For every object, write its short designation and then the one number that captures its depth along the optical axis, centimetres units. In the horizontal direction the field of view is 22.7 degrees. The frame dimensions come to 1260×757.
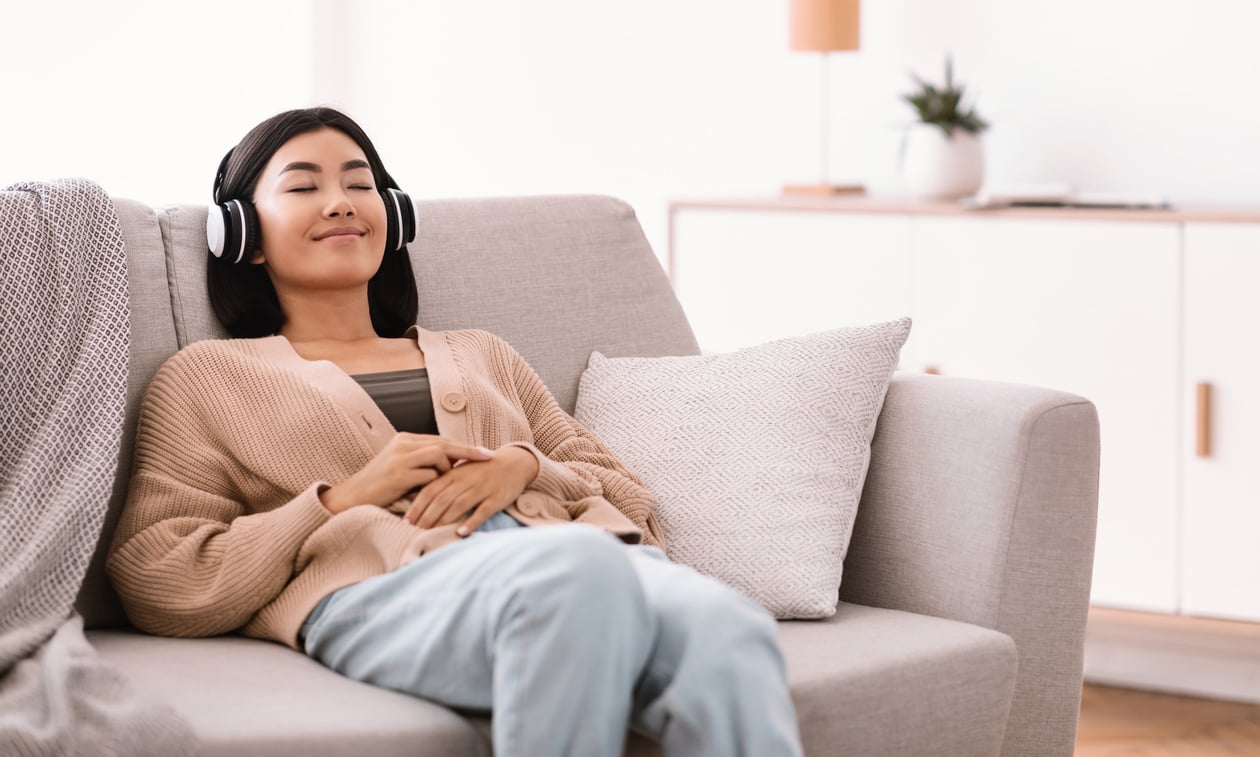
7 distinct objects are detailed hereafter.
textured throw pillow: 357
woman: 314
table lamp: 509
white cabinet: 452
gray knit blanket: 326
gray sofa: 321
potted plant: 498
